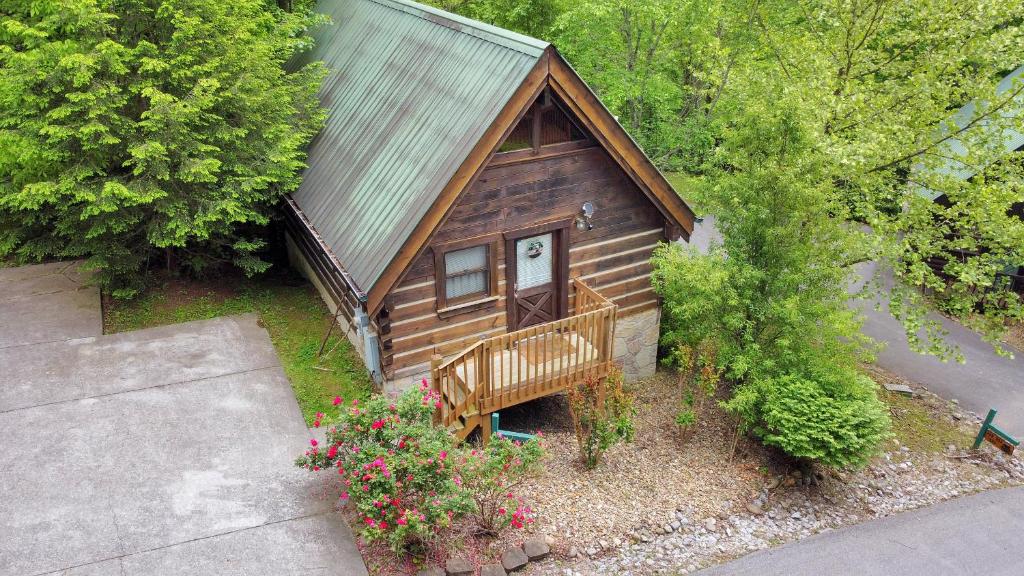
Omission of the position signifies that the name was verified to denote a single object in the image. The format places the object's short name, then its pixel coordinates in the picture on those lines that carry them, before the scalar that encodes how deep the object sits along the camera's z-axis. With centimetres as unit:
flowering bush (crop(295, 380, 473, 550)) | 904
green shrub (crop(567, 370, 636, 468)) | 1109
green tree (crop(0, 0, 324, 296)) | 1274
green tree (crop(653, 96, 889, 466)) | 1107
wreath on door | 1250
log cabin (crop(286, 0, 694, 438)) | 1116
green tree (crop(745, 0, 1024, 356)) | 1264
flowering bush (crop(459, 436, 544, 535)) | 964
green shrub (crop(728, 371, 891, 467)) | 1083
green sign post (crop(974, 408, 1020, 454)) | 1269
